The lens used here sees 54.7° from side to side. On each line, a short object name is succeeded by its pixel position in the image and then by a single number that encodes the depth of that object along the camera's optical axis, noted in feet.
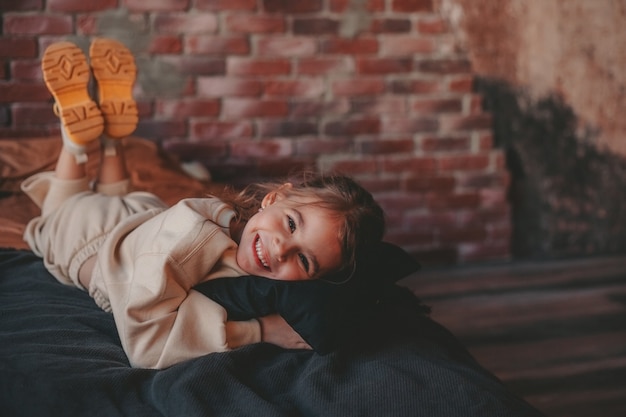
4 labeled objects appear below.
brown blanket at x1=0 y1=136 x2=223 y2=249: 5.58
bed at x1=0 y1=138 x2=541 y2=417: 2.87
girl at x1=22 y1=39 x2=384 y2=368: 3.43
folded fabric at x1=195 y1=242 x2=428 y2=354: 3.39
